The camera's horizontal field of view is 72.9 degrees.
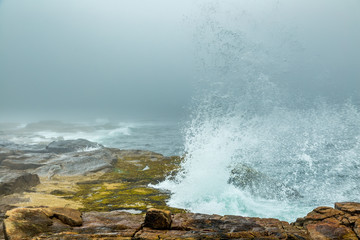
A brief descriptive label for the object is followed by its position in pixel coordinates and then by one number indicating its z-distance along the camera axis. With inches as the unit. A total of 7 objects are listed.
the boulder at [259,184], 714.8
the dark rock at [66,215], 335.3
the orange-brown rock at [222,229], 294.5
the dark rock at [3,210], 383.2
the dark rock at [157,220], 324.4
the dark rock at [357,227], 307.6
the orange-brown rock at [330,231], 306.7
